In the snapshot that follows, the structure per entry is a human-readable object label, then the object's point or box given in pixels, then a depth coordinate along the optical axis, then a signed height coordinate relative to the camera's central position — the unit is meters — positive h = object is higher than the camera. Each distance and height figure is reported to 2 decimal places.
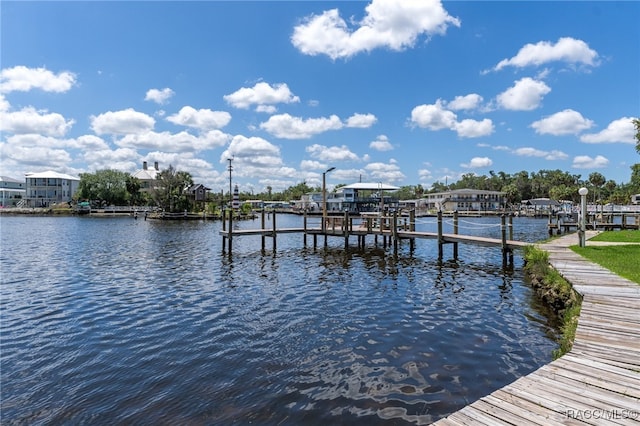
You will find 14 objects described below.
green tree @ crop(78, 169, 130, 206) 91.19 +5.29
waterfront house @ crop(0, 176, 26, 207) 102.25 +5.06
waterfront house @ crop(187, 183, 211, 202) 77.70 +3.43
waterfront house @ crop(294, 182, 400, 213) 87.88 +1.32
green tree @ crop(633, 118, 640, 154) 29.45 +6.20
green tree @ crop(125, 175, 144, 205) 92.31 +4.55
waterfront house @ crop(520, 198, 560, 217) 87.55 -0.77
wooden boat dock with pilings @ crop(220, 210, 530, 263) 18.94 -1.82
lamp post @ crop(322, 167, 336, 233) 27.91 -0.41
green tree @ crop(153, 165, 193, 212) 68.88 +2.86
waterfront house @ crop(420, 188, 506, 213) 98.38 +1.21
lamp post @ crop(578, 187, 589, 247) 16.02 -0.50
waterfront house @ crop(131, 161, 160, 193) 99.49 +9.06
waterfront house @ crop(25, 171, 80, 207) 98.94 +5.30
